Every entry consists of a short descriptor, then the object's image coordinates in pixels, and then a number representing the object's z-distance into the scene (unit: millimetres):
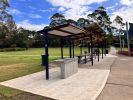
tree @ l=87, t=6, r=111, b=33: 33676
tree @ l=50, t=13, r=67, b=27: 37821
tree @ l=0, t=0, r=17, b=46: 10881
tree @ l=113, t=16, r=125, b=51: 34167
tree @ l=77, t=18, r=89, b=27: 35740
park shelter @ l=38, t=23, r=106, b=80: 4557
